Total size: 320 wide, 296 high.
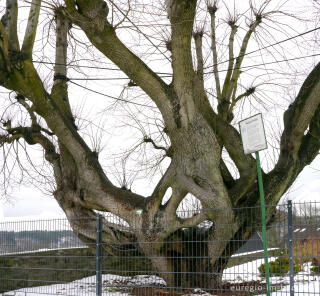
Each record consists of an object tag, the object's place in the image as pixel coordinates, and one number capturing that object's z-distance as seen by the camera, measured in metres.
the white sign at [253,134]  5.93
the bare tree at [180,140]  8.88
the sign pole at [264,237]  5.78
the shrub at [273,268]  7.55
